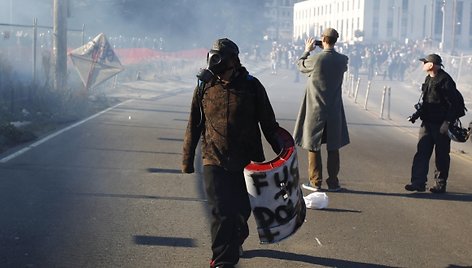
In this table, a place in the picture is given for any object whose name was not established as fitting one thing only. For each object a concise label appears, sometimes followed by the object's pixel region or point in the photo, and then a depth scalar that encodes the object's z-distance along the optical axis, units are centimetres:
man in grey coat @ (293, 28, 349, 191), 844
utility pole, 1895
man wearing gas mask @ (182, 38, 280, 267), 512
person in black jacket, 862
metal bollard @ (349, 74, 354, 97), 3162
